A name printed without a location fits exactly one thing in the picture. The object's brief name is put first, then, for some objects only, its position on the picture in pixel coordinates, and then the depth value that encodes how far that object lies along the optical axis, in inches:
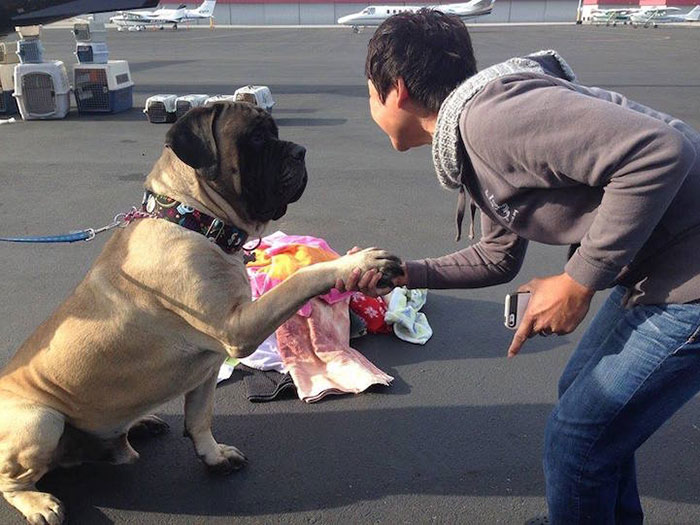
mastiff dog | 104.7
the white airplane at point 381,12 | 1888.5
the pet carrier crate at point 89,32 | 478.0
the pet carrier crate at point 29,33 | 454.0
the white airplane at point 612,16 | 2048.6
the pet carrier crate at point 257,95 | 372.5
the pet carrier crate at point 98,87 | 473.1
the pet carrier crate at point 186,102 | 412.8
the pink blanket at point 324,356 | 147.9
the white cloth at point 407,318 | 169.9
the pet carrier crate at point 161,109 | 430.9
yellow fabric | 168.2
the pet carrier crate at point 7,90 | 465.5
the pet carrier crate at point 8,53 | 467.5
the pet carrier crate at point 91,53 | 472.7
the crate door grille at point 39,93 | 453.4
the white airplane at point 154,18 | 2028.8
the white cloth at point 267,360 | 157.2
